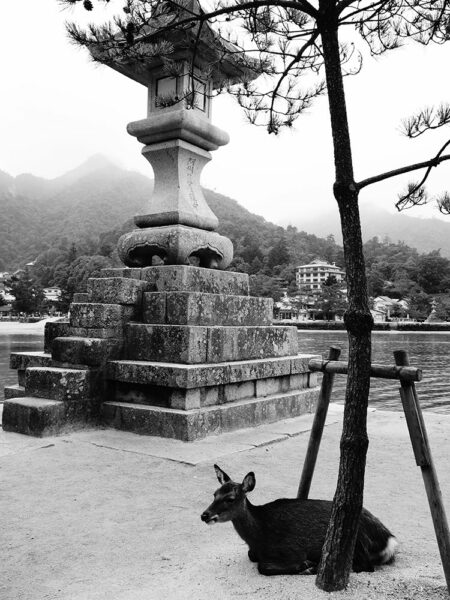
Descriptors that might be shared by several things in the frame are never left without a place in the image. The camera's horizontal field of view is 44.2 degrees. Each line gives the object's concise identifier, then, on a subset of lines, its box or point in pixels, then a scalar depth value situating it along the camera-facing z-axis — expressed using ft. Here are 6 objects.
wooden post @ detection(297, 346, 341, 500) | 10.32
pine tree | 7.99
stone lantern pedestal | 18.11
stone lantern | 21.25
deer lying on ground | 8.52
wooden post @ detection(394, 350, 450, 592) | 8.00
